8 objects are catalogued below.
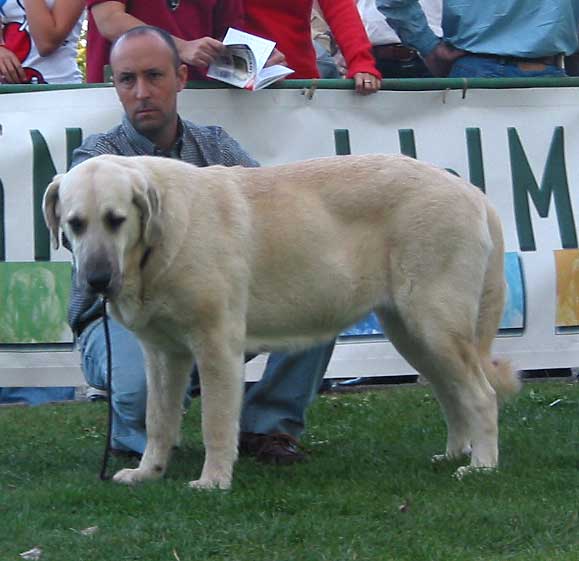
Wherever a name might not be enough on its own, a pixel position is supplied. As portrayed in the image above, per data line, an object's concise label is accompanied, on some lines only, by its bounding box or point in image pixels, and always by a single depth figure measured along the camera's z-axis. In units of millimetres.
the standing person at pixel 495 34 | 14383
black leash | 10211
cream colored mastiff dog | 9461
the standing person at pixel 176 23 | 12641
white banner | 13437
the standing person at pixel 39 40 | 13953
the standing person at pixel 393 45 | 15859
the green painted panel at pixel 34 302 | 13453
